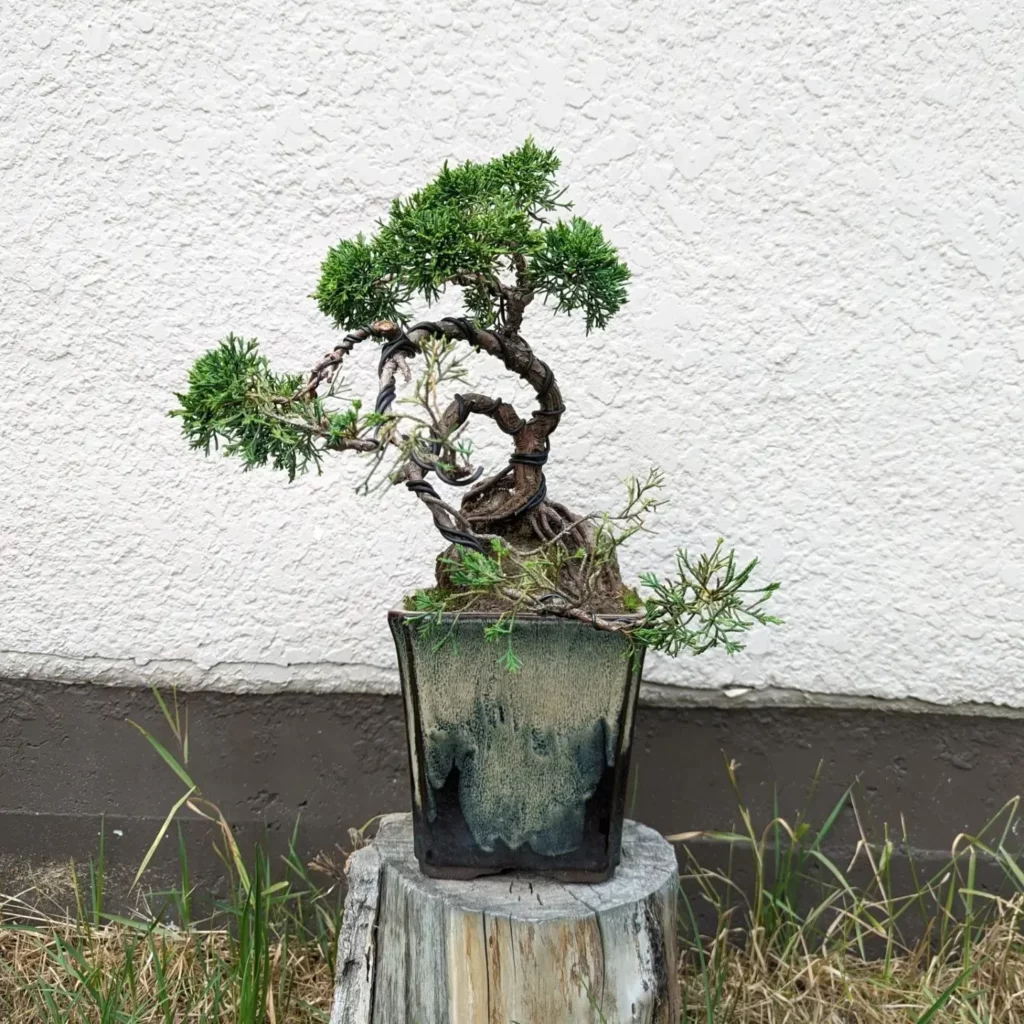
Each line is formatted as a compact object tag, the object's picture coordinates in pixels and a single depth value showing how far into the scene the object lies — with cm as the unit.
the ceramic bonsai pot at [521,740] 98
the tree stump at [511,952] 97
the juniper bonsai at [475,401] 86
